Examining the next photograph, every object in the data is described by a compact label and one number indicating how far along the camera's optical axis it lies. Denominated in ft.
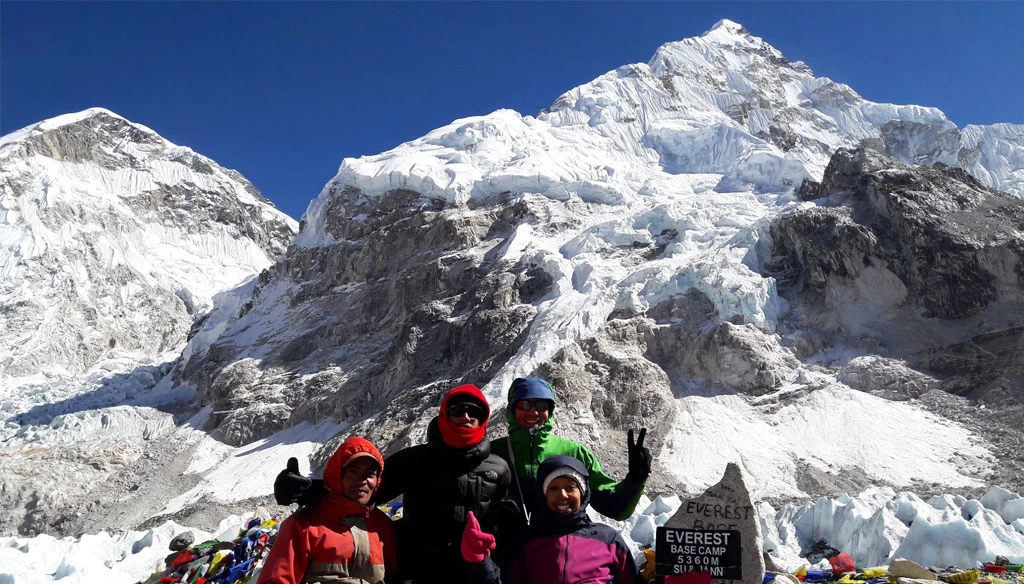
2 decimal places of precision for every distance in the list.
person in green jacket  14.89
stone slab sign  14.96
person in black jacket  13.43
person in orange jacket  12.57
